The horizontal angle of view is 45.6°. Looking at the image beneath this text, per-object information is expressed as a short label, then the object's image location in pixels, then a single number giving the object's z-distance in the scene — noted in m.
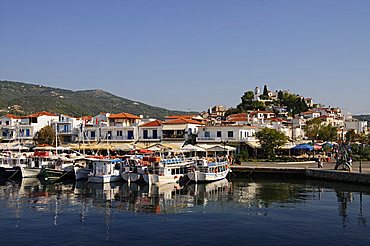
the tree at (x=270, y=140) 59.50
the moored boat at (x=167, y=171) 44.69
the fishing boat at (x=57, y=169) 49.78
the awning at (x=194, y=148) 56.53
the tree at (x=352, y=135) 93.68
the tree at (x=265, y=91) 161.12
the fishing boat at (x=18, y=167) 52.72
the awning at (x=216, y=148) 57.53
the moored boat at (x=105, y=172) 46.44
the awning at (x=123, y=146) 62.26
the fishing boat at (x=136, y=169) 45.59
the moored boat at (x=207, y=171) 46.62
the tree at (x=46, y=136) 70.94
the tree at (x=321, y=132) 81.19
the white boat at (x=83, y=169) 50.22
